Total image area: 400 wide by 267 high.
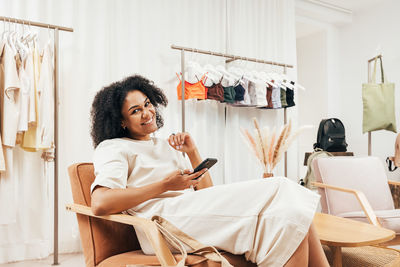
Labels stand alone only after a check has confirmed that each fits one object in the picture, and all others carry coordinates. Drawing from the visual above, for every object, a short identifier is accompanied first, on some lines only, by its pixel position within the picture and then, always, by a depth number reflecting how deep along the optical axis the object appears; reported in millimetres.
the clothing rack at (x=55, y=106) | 2511
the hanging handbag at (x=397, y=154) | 3538
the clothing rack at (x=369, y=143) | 3936
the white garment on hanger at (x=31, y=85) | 2440
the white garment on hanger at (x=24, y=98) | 2396
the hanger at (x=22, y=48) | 2473
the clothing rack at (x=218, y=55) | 3322
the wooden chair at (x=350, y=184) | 2543
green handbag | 3826
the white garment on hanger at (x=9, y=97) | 2350
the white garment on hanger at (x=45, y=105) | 2492
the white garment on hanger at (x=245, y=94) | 3659
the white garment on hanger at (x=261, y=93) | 3768
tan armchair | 1211
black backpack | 4543
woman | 1162
